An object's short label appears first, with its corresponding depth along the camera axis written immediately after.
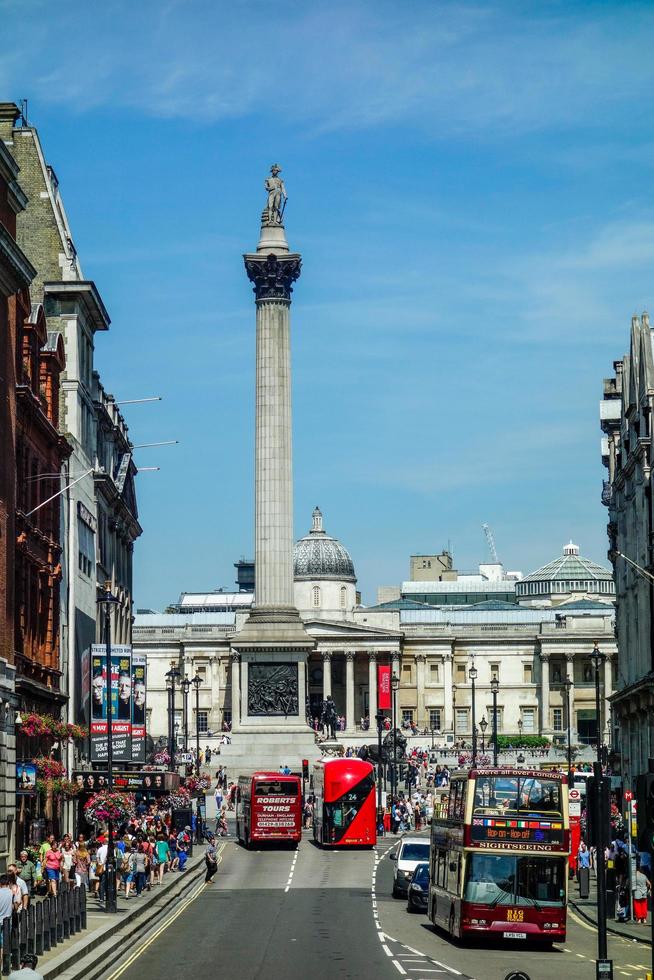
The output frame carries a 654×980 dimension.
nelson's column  127.19
